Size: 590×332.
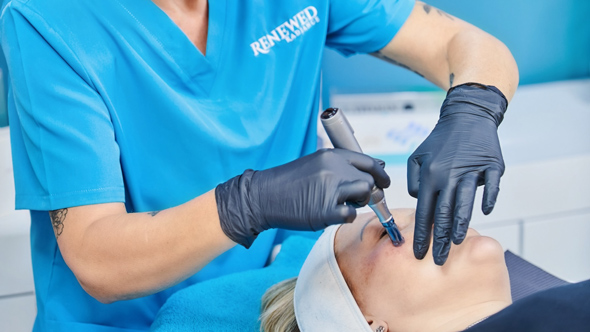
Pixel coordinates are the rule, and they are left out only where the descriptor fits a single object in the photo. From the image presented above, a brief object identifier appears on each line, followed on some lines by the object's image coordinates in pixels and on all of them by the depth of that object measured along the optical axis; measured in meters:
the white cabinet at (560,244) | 1.92
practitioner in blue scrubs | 0.92
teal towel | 1.14
